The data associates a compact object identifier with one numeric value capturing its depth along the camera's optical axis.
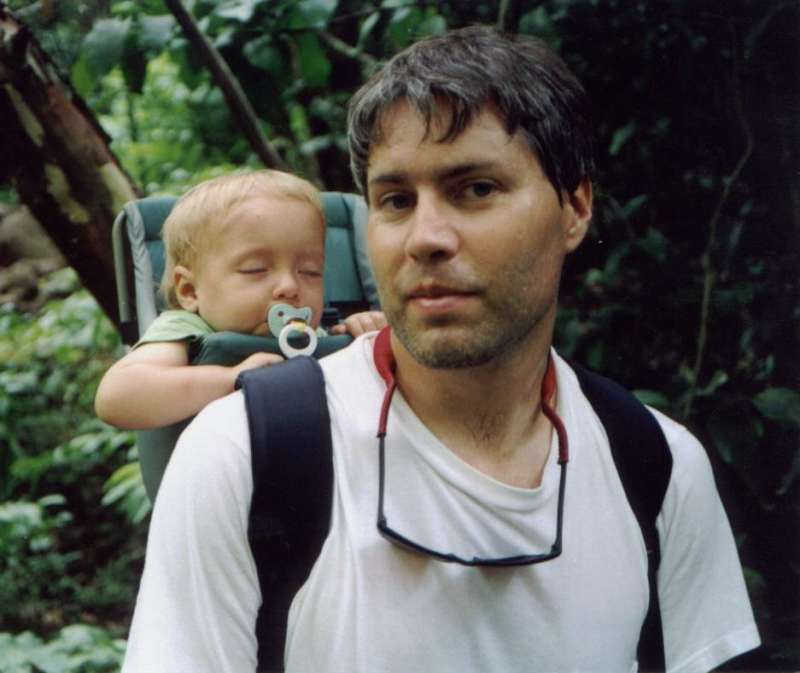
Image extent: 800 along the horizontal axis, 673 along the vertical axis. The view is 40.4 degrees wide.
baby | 1.85
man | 1.40
